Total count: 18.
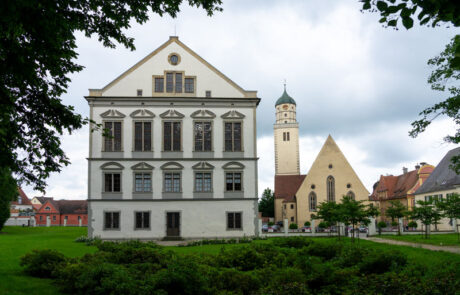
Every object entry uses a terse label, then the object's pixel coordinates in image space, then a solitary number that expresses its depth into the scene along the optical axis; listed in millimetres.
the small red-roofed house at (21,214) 92000
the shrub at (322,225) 47906
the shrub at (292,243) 20203
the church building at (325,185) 65875
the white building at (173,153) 35688
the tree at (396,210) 41603
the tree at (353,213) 28484
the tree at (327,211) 35662
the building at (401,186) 70938
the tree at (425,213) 34344
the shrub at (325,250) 16453
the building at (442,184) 50562
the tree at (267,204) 94125
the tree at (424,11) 4688
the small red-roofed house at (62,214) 97812
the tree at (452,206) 28966
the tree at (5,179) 11204
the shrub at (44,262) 13734
